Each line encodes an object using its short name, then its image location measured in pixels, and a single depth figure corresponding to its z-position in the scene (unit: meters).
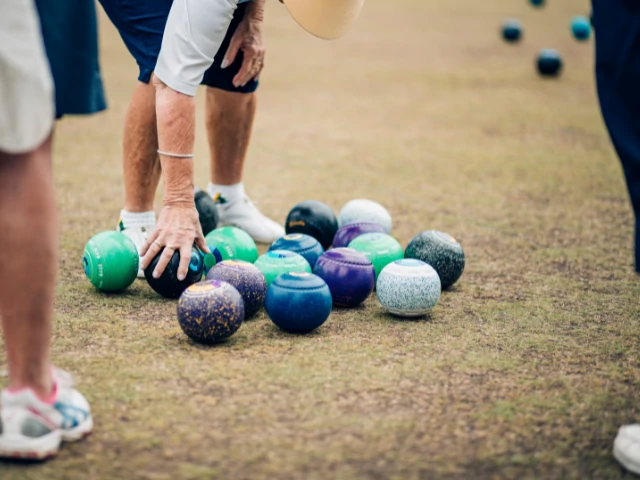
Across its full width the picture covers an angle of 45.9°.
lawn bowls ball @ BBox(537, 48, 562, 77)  9.86
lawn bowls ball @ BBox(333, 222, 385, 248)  3.81
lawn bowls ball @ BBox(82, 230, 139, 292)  3.28
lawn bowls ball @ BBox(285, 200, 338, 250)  3.99
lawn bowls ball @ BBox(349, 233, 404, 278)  3.54
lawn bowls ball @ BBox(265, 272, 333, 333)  2.90
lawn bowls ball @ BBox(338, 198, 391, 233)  4.10
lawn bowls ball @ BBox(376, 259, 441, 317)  3.12
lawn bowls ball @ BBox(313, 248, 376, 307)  3.22
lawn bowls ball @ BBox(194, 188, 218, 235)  3.98
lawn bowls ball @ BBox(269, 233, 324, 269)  3.50
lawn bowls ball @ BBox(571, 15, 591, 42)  12.34
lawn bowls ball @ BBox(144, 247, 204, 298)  3.21
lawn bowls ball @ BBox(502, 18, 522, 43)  12.35
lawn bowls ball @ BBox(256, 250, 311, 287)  3.30
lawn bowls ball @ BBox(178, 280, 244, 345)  2.75
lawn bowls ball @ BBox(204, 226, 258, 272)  3.53
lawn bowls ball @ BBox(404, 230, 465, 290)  3.48
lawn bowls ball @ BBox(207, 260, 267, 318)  3.06
